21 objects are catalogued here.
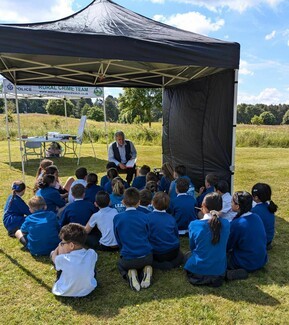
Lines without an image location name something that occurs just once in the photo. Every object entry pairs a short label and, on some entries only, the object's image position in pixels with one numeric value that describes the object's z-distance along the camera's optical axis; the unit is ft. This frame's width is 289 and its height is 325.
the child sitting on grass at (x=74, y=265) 9.02
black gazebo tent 12.03
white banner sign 38.99
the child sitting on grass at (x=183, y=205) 13.43
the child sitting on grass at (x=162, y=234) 10.86
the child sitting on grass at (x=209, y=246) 9.56
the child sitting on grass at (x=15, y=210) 13.23
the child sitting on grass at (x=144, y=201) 11.90
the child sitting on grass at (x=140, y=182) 17.85
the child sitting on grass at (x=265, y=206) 11.85
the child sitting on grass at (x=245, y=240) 10.27
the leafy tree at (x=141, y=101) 91.24
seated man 21.20
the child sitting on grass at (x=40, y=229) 11.62
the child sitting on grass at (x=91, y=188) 14.75
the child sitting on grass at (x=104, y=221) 11.73
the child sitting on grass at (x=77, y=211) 12.39
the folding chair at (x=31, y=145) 36.66
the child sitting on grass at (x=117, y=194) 13.20
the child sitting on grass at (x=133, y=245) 10.09
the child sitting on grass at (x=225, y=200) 13.17
